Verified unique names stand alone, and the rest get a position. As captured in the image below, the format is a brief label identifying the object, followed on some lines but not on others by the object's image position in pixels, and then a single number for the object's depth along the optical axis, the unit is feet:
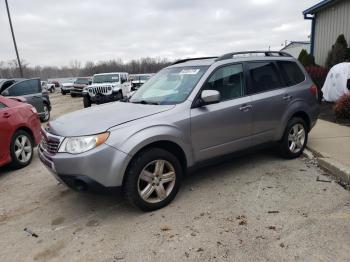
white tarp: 34.32
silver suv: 12.16
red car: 19.16
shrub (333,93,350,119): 27.25
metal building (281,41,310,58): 98.17
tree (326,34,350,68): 39.55
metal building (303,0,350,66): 41.50
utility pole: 88.29
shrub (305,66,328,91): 40.42
